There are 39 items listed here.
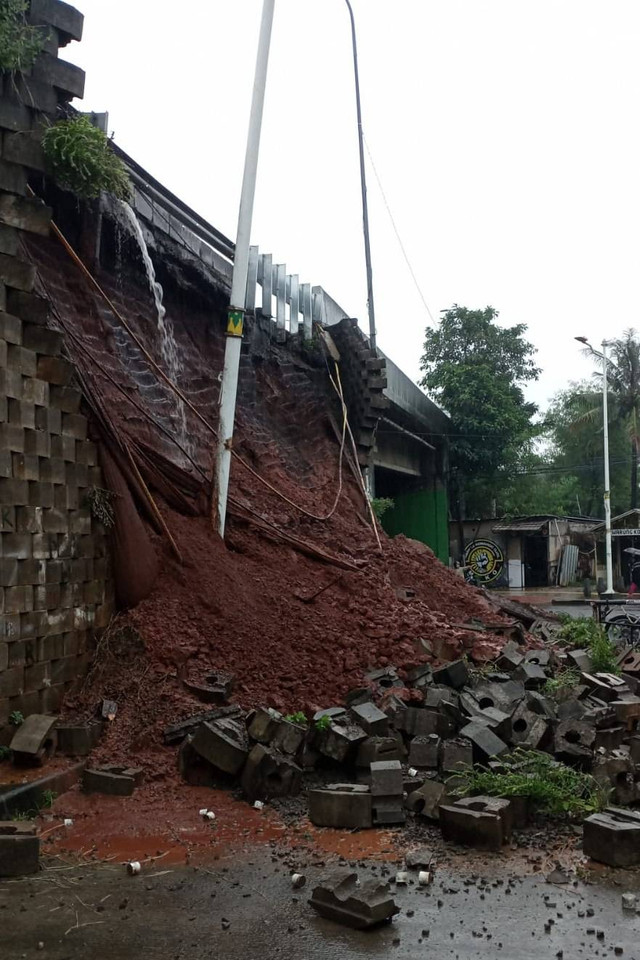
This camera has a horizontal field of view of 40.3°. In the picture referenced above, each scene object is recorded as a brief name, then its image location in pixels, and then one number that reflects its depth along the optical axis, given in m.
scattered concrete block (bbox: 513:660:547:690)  9.45
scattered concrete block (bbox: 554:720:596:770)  7.45
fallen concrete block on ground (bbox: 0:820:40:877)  5.43
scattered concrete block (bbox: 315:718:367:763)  7.37
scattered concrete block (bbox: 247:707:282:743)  7.46
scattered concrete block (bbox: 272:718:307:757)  7.48
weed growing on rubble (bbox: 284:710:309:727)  7.98
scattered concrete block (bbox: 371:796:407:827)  6.44
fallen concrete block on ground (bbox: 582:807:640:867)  5.59
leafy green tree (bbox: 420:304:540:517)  35.75
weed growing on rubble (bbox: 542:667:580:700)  9.02
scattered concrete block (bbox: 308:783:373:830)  6.38
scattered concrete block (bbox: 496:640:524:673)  9.81
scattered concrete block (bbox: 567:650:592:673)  10.61
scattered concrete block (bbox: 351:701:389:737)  7.59
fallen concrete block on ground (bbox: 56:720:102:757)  7.38
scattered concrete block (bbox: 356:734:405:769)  7.31
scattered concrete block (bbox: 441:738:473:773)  7.26
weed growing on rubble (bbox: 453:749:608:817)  6.47
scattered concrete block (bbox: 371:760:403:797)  6.49
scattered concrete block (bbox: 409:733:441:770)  7.41
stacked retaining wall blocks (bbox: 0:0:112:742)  7.45
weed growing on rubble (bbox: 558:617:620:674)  10.70
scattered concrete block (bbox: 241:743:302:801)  7.09
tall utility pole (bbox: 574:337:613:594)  32.22
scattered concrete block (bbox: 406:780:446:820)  6.50
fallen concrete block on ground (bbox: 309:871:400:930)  4.70
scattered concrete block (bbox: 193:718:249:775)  7.20
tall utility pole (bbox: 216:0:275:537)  10.53
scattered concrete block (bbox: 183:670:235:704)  8.14
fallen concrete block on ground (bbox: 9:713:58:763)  6.95
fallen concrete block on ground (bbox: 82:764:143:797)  6.94
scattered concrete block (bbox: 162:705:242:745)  7.62
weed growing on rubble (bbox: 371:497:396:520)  18.28
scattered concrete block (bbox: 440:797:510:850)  5.94
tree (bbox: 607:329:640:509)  42.56
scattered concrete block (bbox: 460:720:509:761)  7.36
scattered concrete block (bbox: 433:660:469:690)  9.05
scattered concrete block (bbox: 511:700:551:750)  7.55
